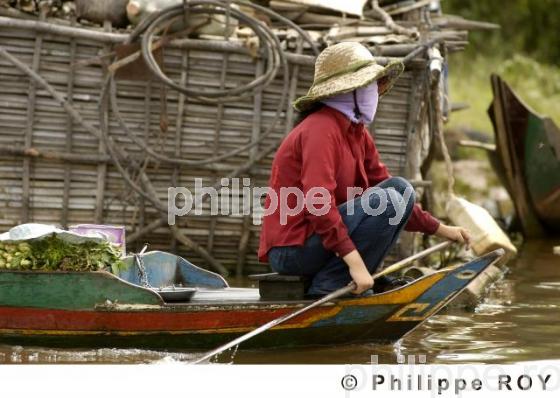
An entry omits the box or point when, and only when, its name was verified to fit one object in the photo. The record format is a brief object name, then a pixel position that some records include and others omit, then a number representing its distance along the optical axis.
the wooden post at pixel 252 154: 17.24
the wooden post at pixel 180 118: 17.11
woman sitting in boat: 11.63
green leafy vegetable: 12.00
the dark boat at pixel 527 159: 22.37
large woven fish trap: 16.94
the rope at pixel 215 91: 16.44
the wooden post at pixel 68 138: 17.02
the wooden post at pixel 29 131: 16.92
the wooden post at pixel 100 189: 17.27
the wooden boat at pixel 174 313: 11.99
